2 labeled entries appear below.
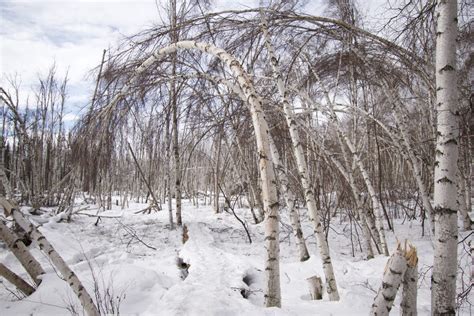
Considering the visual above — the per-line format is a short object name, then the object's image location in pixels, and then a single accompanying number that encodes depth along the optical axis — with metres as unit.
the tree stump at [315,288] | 3.91
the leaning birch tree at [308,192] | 3.59
